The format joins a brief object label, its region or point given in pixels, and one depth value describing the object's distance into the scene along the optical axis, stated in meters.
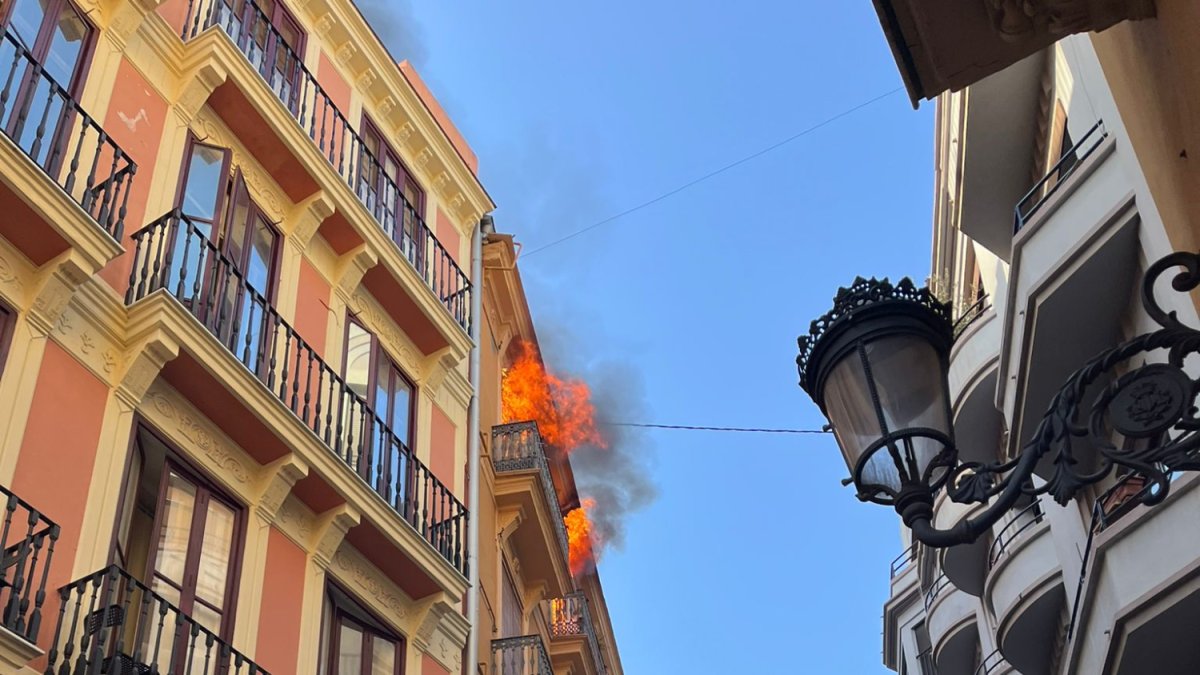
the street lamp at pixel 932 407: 3.40
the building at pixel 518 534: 16.39
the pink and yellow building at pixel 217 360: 8.59
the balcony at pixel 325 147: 12.42
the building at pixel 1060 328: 8.67
